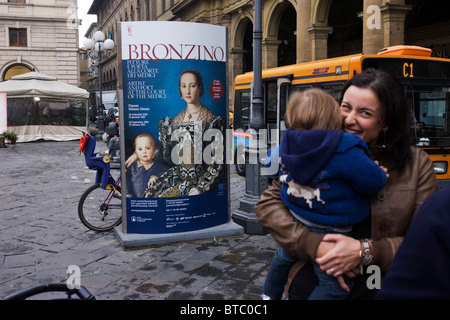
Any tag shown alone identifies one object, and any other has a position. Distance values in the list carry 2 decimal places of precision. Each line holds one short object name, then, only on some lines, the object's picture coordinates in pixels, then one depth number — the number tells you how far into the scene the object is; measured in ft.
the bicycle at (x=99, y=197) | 19.86
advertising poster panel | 17.12
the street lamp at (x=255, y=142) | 20.61
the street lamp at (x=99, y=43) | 64.64
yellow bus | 25.43
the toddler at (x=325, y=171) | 5.76
